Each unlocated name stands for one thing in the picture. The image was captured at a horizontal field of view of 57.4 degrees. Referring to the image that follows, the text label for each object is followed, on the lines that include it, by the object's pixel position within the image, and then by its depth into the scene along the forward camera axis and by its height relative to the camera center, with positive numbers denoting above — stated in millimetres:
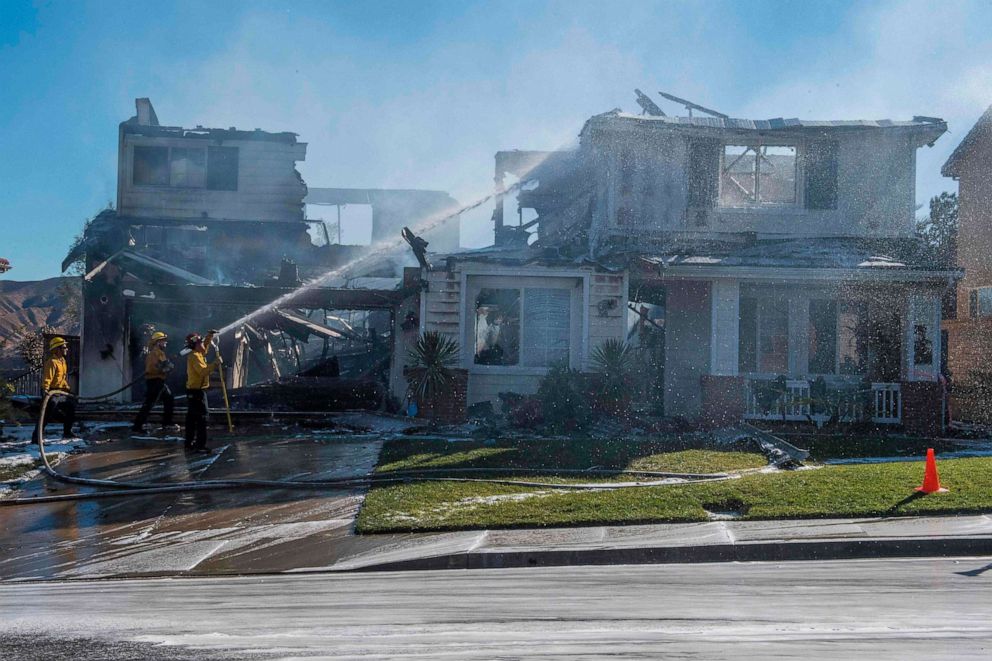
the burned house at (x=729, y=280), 16891 +1603
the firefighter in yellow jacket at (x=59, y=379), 13539 -360
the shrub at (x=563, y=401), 15188 -656
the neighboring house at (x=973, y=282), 20953 +2466
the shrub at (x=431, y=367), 15914 -120
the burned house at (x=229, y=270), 18891 +2155
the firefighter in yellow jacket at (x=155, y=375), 14414 -294
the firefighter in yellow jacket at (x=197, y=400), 12992 -622
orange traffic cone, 9328 -1166
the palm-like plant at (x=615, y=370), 15750 -128
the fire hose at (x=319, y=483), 10289 -1456
